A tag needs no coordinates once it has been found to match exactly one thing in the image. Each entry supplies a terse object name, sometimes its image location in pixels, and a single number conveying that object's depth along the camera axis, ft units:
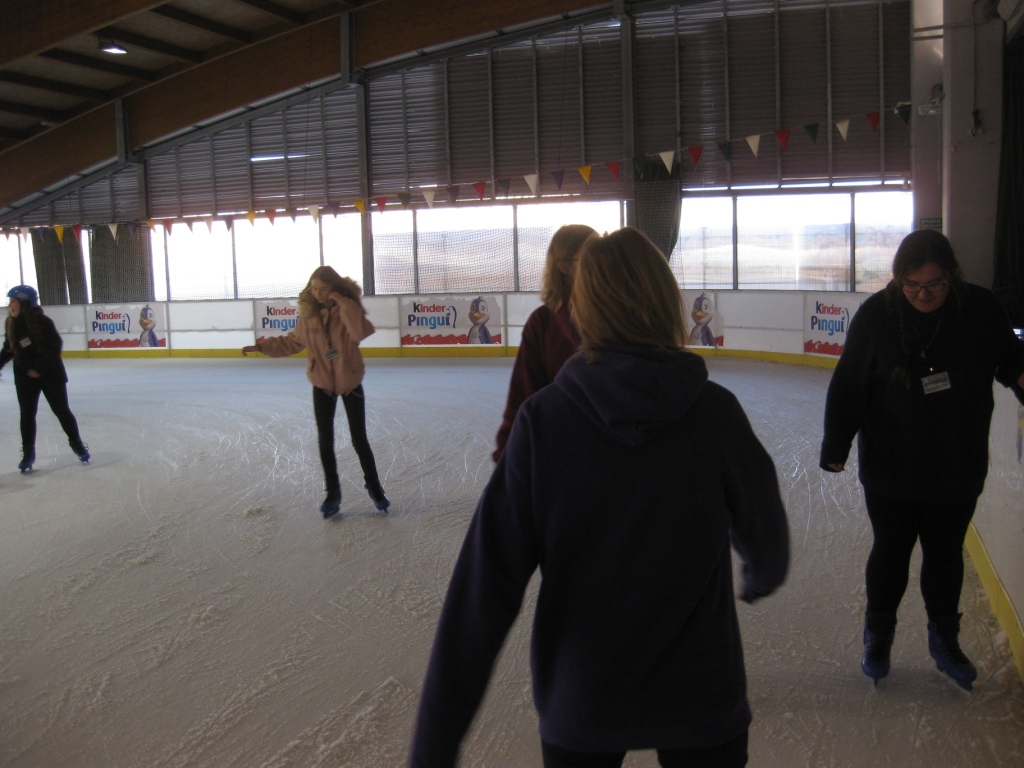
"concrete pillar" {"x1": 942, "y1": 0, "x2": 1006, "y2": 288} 16.51
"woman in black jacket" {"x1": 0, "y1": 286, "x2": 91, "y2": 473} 19.47
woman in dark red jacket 8.29
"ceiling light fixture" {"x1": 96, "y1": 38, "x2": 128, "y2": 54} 45.31
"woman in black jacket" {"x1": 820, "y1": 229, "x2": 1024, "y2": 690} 7.98
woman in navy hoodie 3.97
